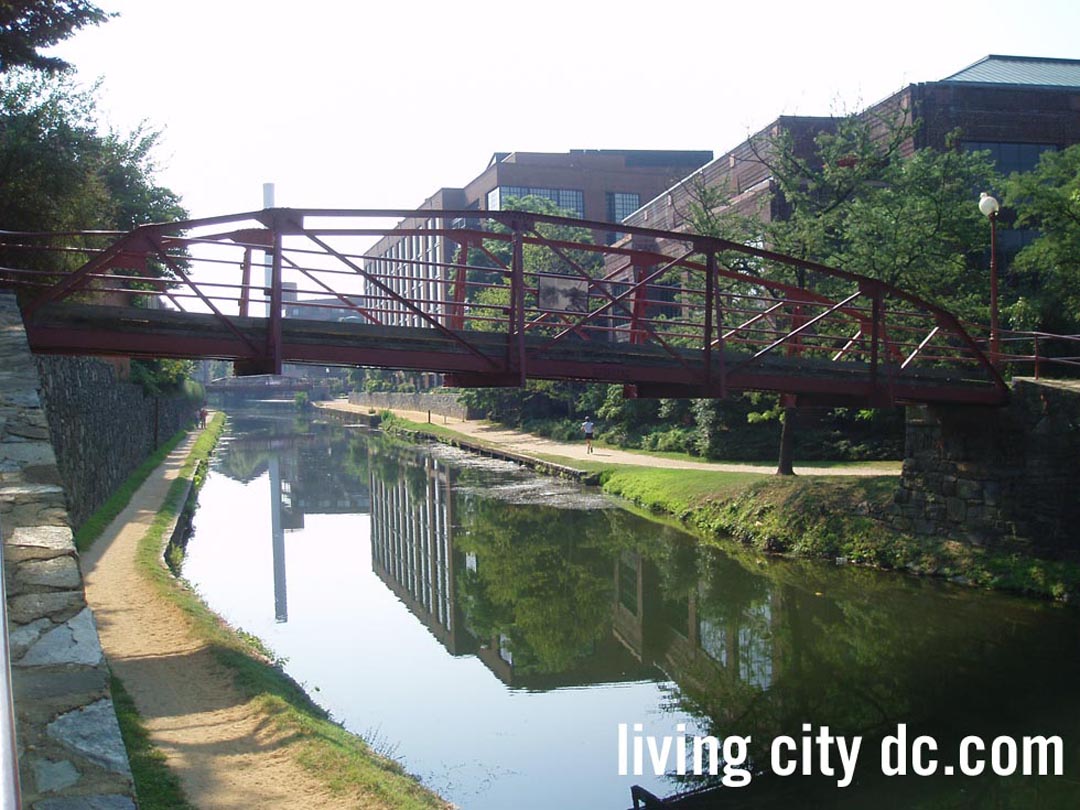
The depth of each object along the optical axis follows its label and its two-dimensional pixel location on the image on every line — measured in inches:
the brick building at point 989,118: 1167.0
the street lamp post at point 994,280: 642.8
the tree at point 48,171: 665.0
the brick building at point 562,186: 2920.8
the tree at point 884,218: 808.9
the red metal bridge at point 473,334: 441.4
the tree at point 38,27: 641.0
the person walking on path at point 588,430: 1456.0
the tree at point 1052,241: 848.9
